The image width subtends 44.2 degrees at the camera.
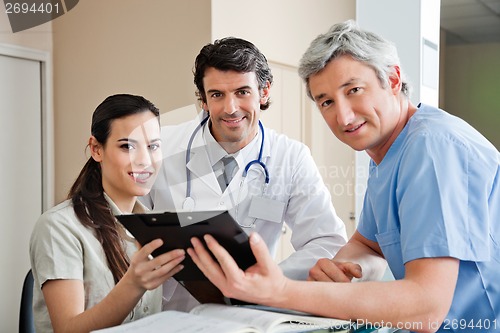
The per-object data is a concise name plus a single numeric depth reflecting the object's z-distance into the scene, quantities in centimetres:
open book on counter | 83
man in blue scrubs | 91
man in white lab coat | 173
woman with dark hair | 102
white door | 315
